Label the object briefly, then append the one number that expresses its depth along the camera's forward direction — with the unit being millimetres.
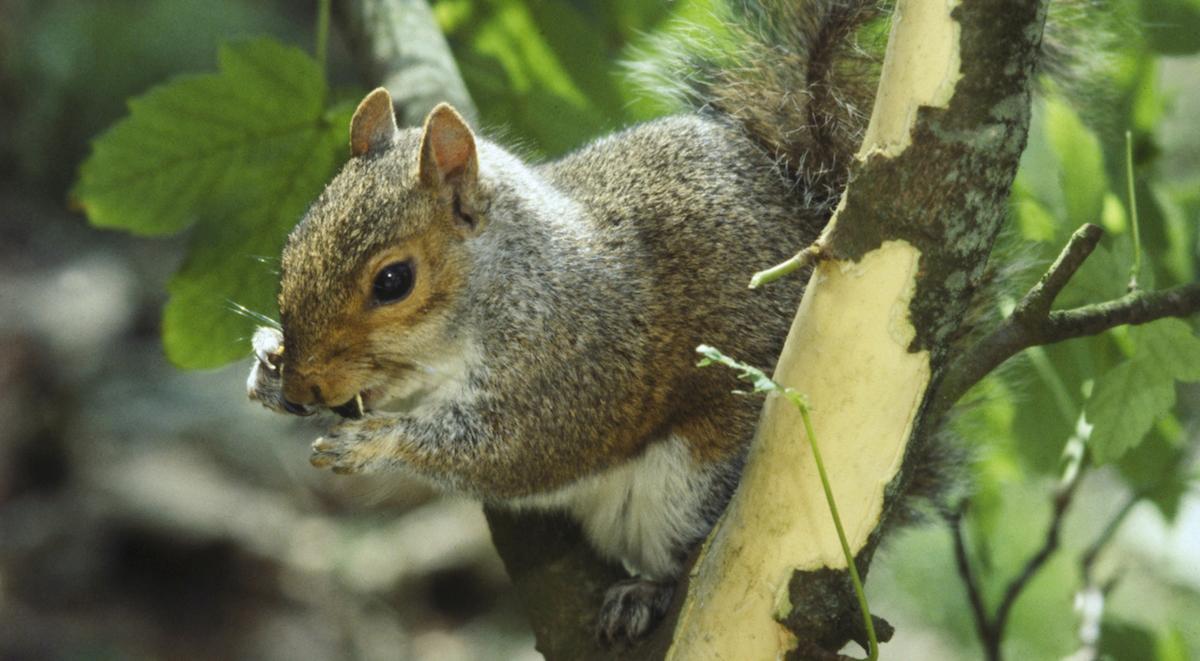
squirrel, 2934
